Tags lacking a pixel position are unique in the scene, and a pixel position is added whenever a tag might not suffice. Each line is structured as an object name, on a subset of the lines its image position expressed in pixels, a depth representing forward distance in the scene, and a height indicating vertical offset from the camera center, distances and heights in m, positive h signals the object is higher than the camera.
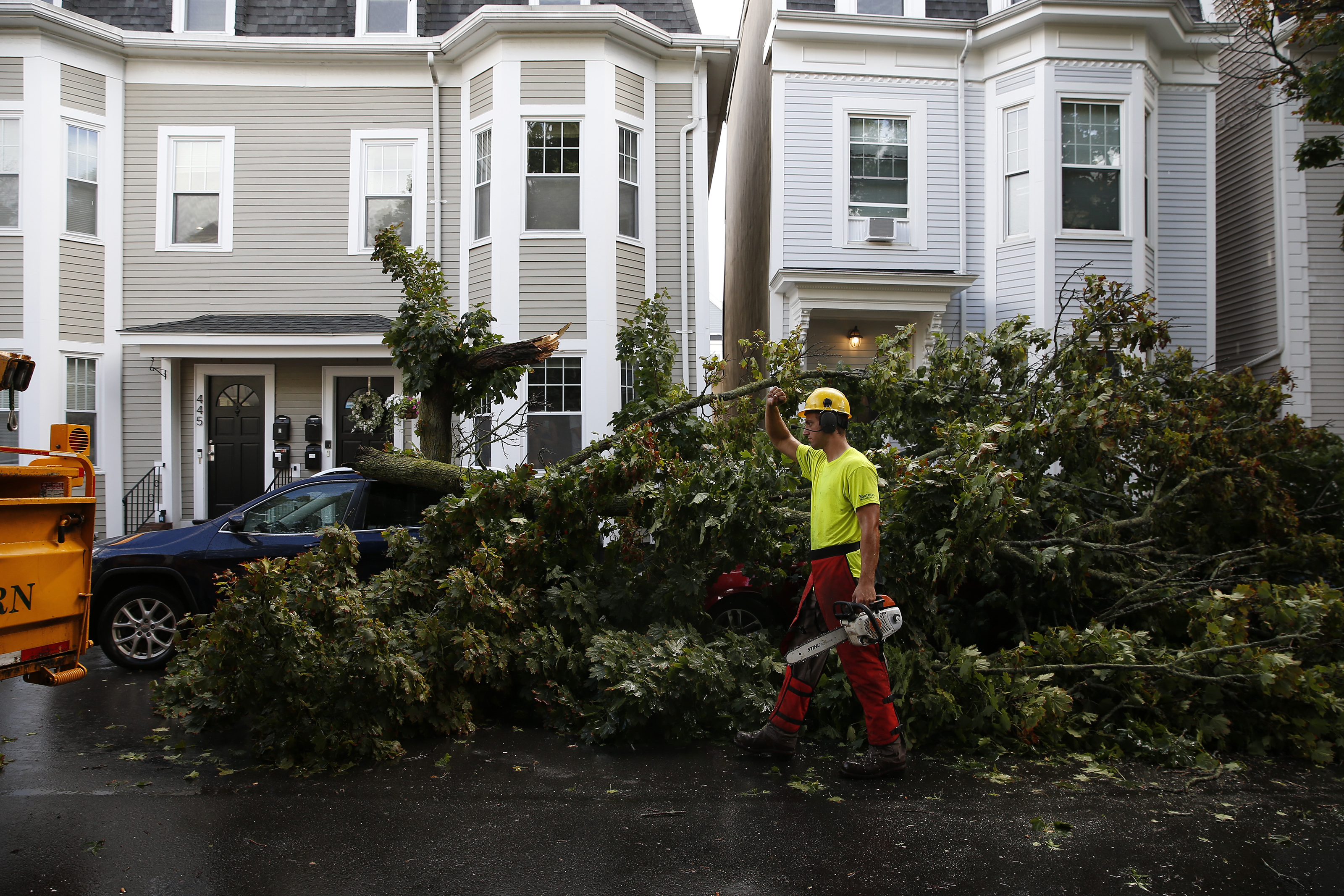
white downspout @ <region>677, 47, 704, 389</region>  12.60 +2.31
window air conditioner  12.10 +3.14
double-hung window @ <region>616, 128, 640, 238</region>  12.47 +3.94
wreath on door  11.73 +0.66
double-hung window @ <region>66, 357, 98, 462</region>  11.98 +0.94
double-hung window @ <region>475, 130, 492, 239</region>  12.48 +3.88
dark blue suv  6.60 -0.71
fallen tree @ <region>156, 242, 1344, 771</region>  4.87 -0.76
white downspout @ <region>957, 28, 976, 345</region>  12.20 +3.98
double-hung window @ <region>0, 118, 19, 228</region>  11.79 +3.82
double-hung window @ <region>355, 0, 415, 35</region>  12.77 +6.38
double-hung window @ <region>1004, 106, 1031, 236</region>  12.05 +3.89
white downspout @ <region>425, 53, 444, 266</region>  12.57 +3.71
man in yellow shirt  4.45 -0.61
